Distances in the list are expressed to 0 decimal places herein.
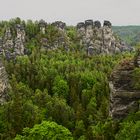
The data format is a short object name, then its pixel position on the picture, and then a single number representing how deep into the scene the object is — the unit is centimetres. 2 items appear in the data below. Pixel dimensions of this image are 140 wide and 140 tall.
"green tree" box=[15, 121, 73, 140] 7656
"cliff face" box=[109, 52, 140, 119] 7488
